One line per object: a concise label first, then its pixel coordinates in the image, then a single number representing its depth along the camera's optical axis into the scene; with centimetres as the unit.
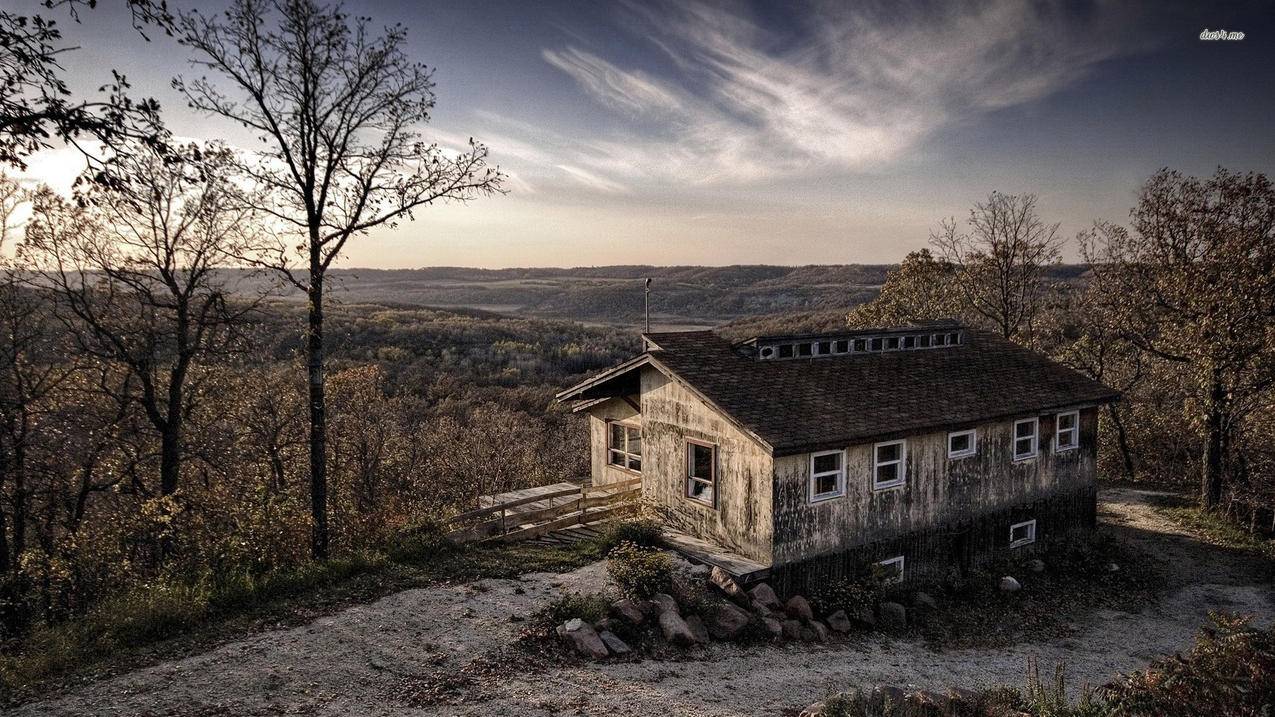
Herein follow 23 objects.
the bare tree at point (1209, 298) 2134
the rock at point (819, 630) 1383
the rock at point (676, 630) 1261
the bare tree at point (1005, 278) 3294
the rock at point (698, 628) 1284
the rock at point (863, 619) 1499
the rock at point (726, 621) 1318
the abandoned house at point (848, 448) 1546
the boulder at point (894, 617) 1520
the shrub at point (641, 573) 1354
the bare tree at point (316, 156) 1427
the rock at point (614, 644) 1201
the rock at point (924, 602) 1645
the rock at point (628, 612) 1277
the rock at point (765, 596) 1427
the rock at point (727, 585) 1417
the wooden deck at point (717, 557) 1461
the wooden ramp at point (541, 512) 1708
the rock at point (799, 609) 1428
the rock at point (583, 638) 1184
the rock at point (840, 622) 1446
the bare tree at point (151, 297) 1623
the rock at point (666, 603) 1316
